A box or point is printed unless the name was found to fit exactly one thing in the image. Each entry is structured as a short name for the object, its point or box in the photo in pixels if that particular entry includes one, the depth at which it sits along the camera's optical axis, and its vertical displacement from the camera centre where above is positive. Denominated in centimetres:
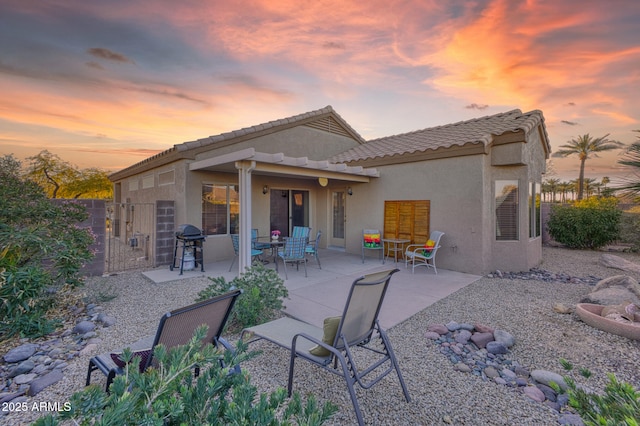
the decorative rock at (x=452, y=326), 417 -158
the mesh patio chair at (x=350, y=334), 244 -113
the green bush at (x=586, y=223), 1103 -24
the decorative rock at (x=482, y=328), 403 -157
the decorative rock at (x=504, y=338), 373 -158
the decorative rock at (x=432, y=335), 397 -164
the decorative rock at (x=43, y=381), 281 -169
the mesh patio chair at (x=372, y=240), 891 -77
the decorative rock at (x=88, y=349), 357 -169
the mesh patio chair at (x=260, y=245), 812 -86
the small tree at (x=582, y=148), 2162 +529
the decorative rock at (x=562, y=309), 478 -152
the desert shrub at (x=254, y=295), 411 -120
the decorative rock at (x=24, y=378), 301 -174
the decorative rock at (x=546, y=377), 290 -164
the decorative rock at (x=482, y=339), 378 -161
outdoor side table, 842 -98
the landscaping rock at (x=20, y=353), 338 -166
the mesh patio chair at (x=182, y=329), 211 -90
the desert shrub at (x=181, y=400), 111 -79
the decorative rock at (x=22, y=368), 314 -170
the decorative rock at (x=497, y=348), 361 -164
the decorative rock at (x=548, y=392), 276 -171
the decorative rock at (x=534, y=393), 273 -169
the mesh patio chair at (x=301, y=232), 840 -50
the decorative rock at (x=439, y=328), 413 -161
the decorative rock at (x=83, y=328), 413 -163
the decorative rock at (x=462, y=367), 323 -170
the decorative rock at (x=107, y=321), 439 -165
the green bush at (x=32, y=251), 379 -56
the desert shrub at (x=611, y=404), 116 -81
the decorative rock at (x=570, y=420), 235 -166
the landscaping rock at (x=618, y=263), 811 -133
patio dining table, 772 -80
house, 762 +87
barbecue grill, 755 -82
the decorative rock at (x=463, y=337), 388 -163
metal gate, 868 -92
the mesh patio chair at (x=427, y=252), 770 -101
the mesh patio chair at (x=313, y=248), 785 -93
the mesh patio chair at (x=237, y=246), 746 -82
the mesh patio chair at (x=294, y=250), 713 -87
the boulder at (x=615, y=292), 477 -128
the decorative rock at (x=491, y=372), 312 -169
